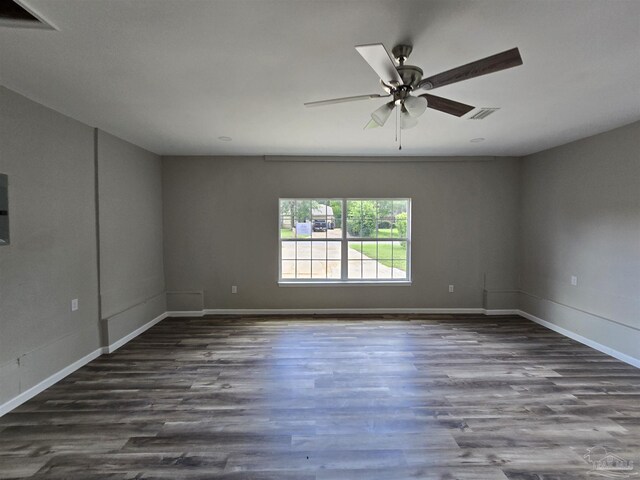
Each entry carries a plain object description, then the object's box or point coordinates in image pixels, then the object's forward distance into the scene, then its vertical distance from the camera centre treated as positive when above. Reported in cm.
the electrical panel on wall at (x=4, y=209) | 234 +21
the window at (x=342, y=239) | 493 -10
